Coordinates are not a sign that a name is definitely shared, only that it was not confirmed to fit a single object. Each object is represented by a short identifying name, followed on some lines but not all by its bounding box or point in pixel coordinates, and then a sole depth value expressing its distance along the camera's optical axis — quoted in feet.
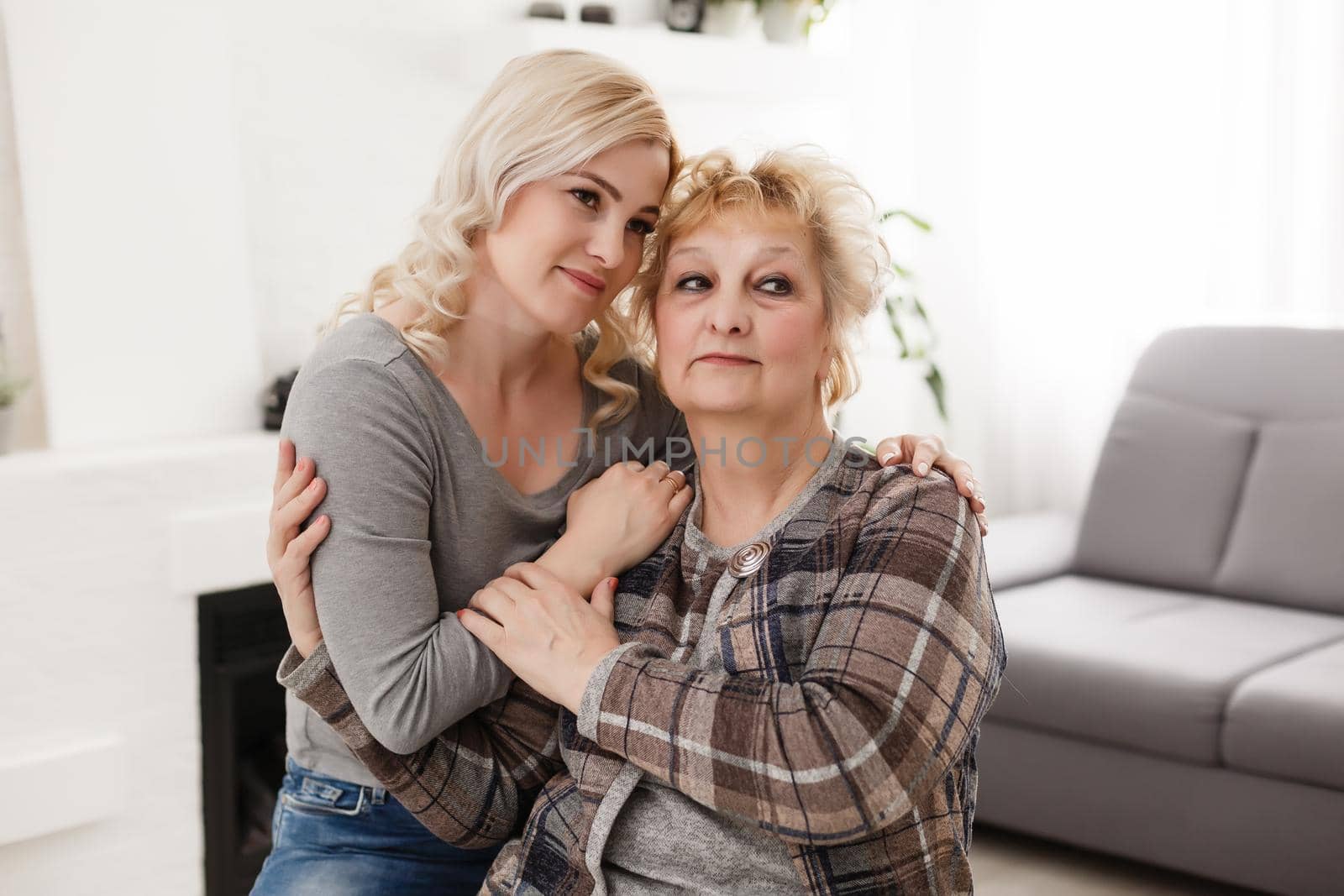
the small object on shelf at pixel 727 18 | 12.00
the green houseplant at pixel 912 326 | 12.44
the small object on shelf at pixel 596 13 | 11.12
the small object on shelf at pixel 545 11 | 10.91
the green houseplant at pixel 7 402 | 8.68
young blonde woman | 4.50
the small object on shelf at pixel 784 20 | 12.39
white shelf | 10.50
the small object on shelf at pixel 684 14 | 12.01
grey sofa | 8.00
